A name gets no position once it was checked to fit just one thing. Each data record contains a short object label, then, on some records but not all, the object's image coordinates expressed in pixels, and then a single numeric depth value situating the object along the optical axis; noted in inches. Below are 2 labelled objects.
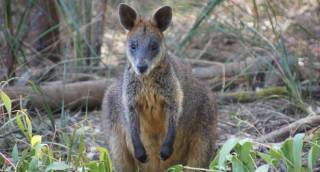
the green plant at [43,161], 300.8
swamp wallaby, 377.4
